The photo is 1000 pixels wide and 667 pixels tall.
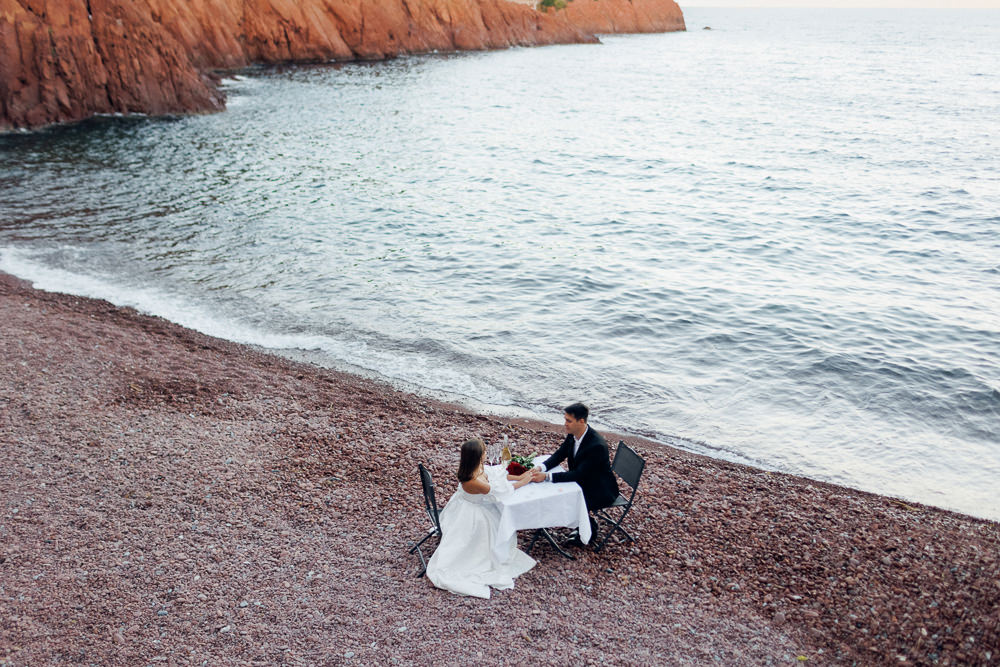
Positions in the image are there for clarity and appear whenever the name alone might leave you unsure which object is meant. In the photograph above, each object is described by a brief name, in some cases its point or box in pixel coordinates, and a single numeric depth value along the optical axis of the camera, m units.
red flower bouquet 8.16
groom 7.98
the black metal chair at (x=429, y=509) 7.54
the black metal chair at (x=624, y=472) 8.11
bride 7.35
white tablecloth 7.63
